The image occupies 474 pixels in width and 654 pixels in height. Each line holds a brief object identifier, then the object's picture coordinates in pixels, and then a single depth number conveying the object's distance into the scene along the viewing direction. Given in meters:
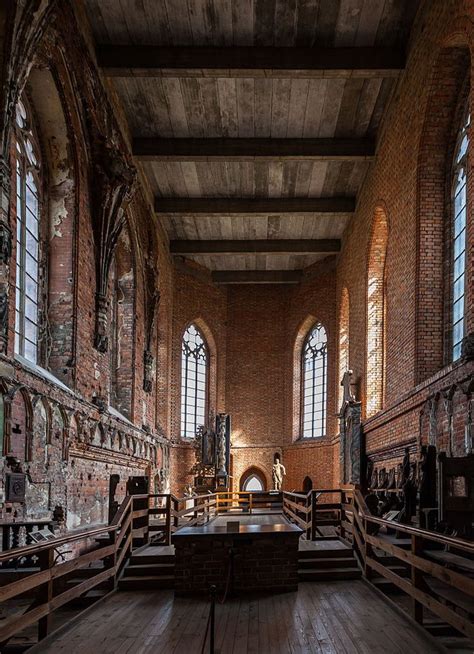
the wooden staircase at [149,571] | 8.60
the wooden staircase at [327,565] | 8.95
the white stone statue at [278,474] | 23.45
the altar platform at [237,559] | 7.86
